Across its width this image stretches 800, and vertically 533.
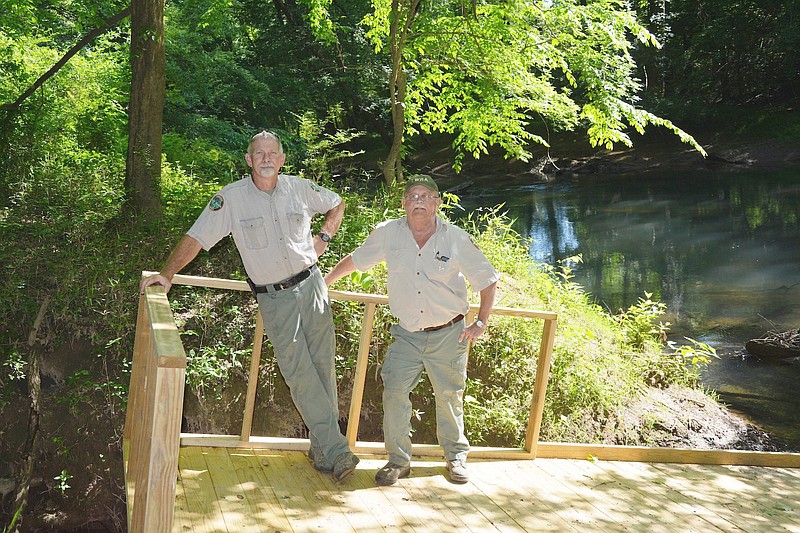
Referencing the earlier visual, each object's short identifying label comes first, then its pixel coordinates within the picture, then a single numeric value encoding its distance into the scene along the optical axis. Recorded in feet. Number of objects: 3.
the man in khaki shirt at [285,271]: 13.07
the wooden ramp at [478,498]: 12.02
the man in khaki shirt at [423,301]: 13.16
